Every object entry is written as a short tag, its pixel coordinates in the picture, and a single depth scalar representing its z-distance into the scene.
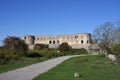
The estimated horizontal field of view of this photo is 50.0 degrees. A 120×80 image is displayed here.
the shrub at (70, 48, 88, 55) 40.42
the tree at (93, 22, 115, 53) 30.05
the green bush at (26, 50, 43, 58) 28.60
